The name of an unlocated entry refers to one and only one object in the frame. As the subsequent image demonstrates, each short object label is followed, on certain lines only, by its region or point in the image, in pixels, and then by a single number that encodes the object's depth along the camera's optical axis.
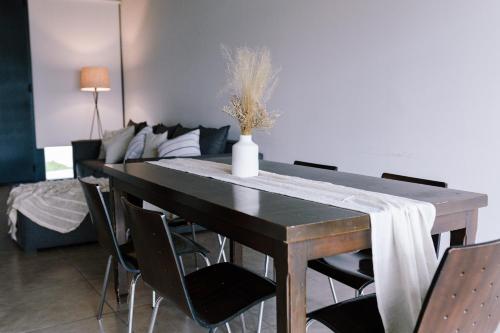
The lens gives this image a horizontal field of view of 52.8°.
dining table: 1.48
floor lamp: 7.18
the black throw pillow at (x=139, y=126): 6.47
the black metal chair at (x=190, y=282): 1.72
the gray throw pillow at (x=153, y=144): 5.21
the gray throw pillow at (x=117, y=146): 6.08
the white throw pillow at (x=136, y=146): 5.58
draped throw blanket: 3.99
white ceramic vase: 2.40
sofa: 6.30
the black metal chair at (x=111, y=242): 2.33
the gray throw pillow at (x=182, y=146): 4.62
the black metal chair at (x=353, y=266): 2.15
